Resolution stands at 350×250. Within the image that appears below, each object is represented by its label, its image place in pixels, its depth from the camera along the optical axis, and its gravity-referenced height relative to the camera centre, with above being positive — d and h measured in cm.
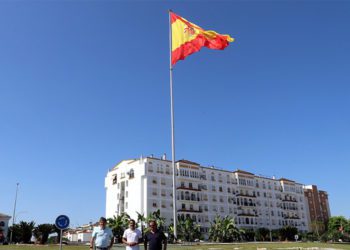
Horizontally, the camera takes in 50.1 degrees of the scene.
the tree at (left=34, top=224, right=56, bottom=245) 6812 +339
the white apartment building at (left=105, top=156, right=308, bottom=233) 8038 +1217
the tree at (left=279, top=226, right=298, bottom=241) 9912 +312
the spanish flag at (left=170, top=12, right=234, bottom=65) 2822 +1547
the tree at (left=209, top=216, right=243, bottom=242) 7750 +293
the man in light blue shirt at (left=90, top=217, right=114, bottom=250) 1190 +35
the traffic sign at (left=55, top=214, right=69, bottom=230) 1611 +116
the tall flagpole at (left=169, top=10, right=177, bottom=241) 2895 +912
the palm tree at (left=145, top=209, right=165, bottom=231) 6886 +542
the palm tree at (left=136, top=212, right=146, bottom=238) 6906 +511
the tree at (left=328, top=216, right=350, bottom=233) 10856 +579
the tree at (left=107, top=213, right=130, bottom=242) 6944 +433
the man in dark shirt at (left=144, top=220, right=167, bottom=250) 1159 +28
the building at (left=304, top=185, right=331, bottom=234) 12244 +1225
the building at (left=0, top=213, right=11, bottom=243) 8162 +644
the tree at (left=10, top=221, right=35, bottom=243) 7151 +363
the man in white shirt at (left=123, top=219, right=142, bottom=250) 1226 +34
